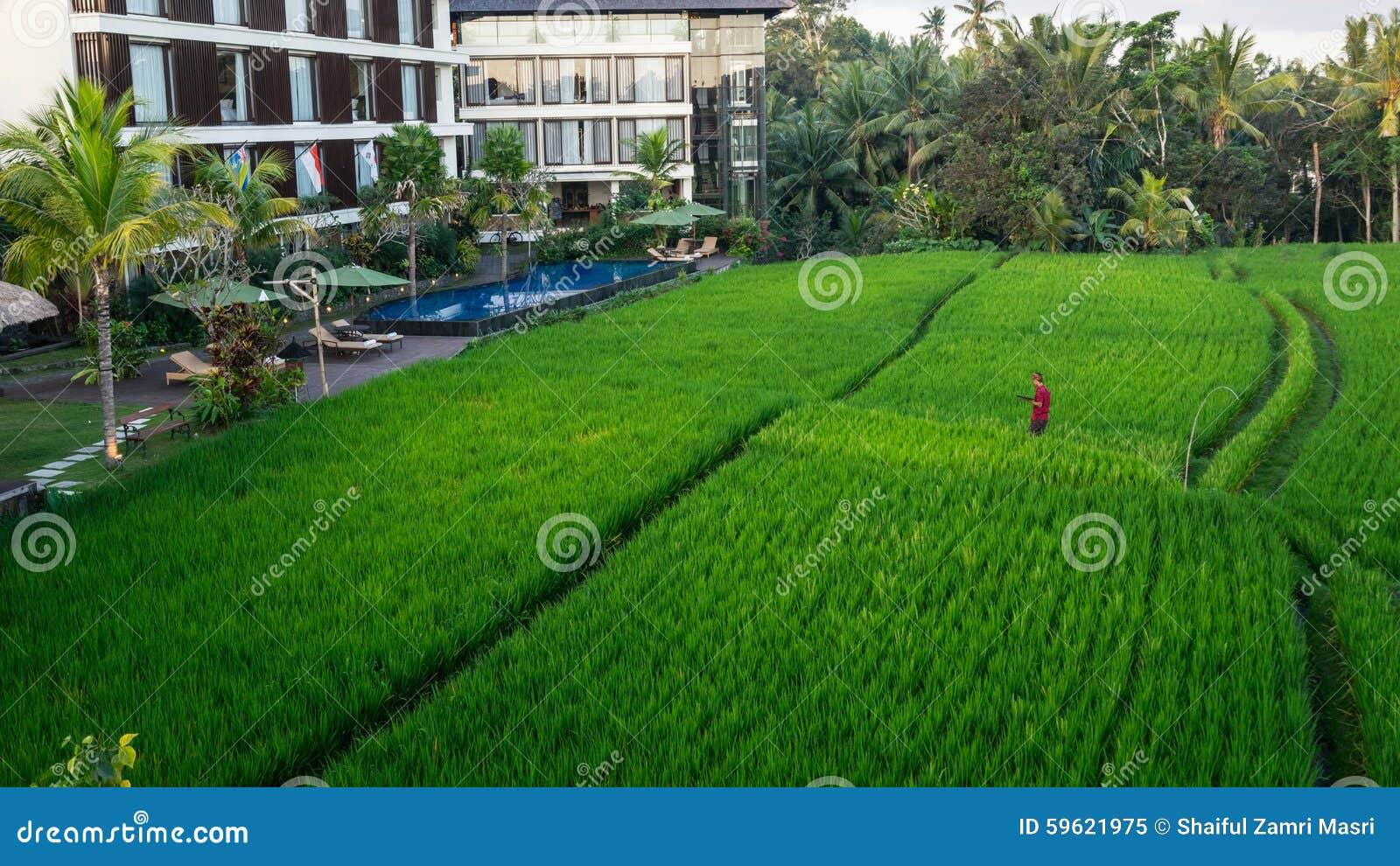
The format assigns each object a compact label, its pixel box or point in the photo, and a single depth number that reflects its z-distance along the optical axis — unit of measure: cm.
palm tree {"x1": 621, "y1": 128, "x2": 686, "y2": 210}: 3906
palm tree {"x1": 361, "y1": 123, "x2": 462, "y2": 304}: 2723
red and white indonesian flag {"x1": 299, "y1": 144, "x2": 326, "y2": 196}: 2895
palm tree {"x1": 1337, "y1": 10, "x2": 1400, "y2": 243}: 3912
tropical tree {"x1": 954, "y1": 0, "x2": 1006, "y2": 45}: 5841
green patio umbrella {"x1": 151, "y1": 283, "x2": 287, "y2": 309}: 1802
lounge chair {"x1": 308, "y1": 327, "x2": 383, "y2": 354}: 2105
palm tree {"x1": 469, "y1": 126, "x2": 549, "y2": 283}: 3128
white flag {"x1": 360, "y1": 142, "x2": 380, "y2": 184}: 3219
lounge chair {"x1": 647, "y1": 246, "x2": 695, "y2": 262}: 3631
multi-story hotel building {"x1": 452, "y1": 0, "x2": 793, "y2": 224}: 4269
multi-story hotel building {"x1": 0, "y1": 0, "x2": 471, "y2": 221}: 2353
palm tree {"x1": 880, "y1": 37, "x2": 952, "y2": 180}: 4309
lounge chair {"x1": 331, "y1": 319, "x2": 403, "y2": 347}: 2248
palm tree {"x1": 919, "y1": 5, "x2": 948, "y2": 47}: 6838
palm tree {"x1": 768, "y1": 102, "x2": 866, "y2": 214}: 4425
